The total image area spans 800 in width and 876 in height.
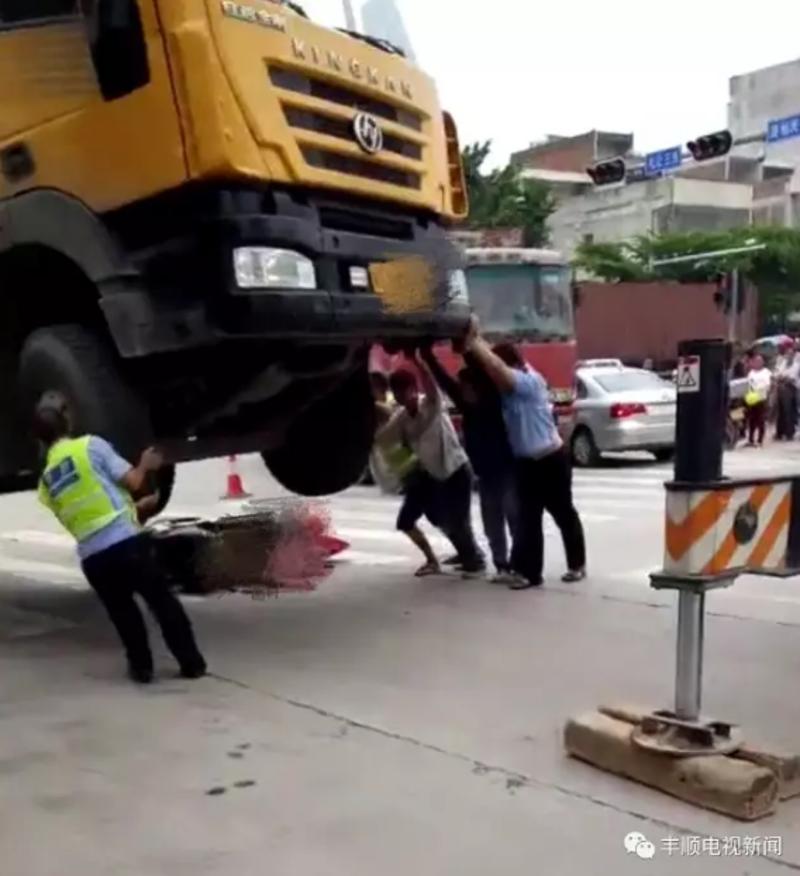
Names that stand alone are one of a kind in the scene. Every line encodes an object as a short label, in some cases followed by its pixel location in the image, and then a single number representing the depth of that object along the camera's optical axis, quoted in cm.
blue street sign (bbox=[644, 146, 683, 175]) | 3108
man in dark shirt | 906
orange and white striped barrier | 476
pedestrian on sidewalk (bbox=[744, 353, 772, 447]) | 2109
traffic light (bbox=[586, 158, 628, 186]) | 3022
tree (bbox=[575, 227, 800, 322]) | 4822
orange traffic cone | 1656
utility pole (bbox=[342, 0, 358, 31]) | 740
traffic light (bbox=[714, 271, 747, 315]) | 2170
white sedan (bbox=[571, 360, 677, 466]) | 1883
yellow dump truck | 627
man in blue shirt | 870
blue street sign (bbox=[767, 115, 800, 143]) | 2569
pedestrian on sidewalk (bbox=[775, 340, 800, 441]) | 2208
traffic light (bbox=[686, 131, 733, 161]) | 2777
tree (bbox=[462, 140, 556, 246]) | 4291
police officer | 647
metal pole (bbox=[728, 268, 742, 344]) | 2200
